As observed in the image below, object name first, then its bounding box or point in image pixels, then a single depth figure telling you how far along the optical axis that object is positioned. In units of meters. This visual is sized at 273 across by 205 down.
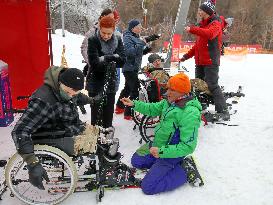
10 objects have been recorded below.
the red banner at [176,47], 9.54
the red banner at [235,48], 13.88
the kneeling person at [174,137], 3.92
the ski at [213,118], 6.07
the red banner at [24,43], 5.76
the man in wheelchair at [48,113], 3.34
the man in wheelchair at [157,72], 5.39
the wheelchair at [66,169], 3.58
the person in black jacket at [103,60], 4.66
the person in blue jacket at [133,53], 5.65
